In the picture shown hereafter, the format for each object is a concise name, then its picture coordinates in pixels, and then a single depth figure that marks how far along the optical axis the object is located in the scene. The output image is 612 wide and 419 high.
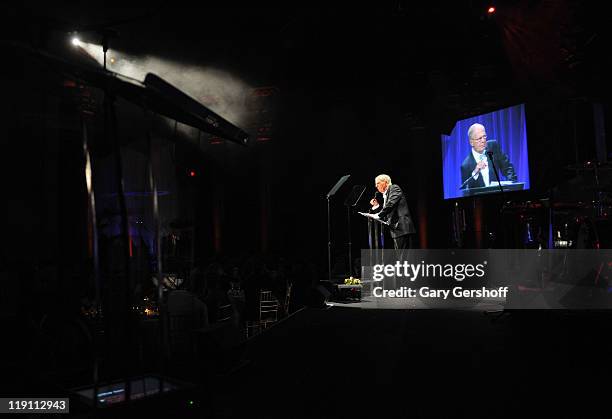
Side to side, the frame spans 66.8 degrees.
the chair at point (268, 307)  6.52
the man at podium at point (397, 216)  6.30
